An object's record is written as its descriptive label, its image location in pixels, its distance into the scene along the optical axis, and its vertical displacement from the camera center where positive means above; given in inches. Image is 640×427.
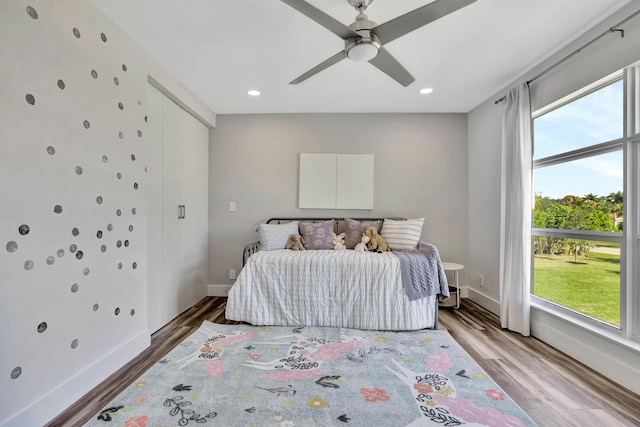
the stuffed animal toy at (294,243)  115.2 -13.8
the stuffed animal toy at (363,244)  115.6 -14.3
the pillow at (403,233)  118.0 -9.6
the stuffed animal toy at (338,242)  120.1 -13.8
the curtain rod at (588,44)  63.2 +45.2
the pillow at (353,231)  122.7 -9.0
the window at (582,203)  71.9 +3.3
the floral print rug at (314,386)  53.6 -41.0
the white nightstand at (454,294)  117.2 -35.4
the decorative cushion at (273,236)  114.2 -10.8
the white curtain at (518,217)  91.9 -1.3
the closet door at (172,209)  99.8 +0.3
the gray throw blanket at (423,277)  93.8 -22.7
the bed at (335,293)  94.5 -29.1
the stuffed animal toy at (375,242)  115.1 -13.0
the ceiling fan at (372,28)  49.6 +37.3
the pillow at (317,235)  119.6 -10.7
